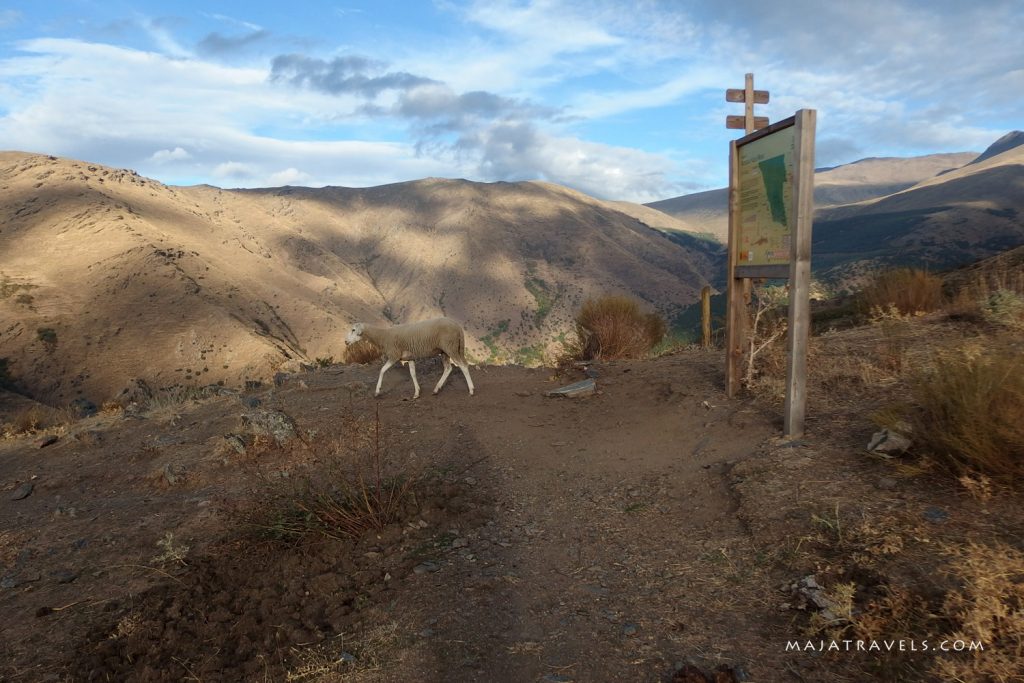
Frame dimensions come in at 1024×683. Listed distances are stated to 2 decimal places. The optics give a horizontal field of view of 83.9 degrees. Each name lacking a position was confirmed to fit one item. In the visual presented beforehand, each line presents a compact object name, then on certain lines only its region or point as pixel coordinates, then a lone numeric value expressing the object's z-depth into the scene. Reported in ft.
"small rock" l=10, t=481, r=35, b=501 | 22.65
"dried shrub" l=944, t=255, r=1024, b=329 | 23.59
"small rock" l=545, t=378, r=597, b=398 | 28.68
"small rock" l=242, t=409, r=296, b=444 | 24.47
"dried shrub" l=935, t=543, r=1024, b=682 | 7.90
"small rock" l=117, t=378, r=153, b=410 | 73.20
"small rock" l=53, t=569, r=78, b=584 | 15.24
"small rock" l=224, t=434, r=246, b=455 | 23.52
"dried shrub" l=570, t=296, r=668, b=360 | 38.88
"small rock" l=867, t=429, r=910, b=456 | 14.26
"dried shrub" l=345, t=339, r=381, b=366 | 46.75
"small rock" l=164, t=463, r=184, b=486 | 21.97
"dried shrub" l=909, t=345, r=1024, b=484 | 12.05
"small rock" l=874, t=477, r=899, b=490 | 13.23
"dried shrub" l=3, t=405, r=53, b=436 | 35.51
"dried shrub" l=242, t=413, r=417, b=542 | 15.48
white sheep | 31.17
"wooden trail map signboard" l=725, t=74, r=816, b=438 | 17.37
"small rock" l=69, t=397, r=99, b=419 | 45.30
